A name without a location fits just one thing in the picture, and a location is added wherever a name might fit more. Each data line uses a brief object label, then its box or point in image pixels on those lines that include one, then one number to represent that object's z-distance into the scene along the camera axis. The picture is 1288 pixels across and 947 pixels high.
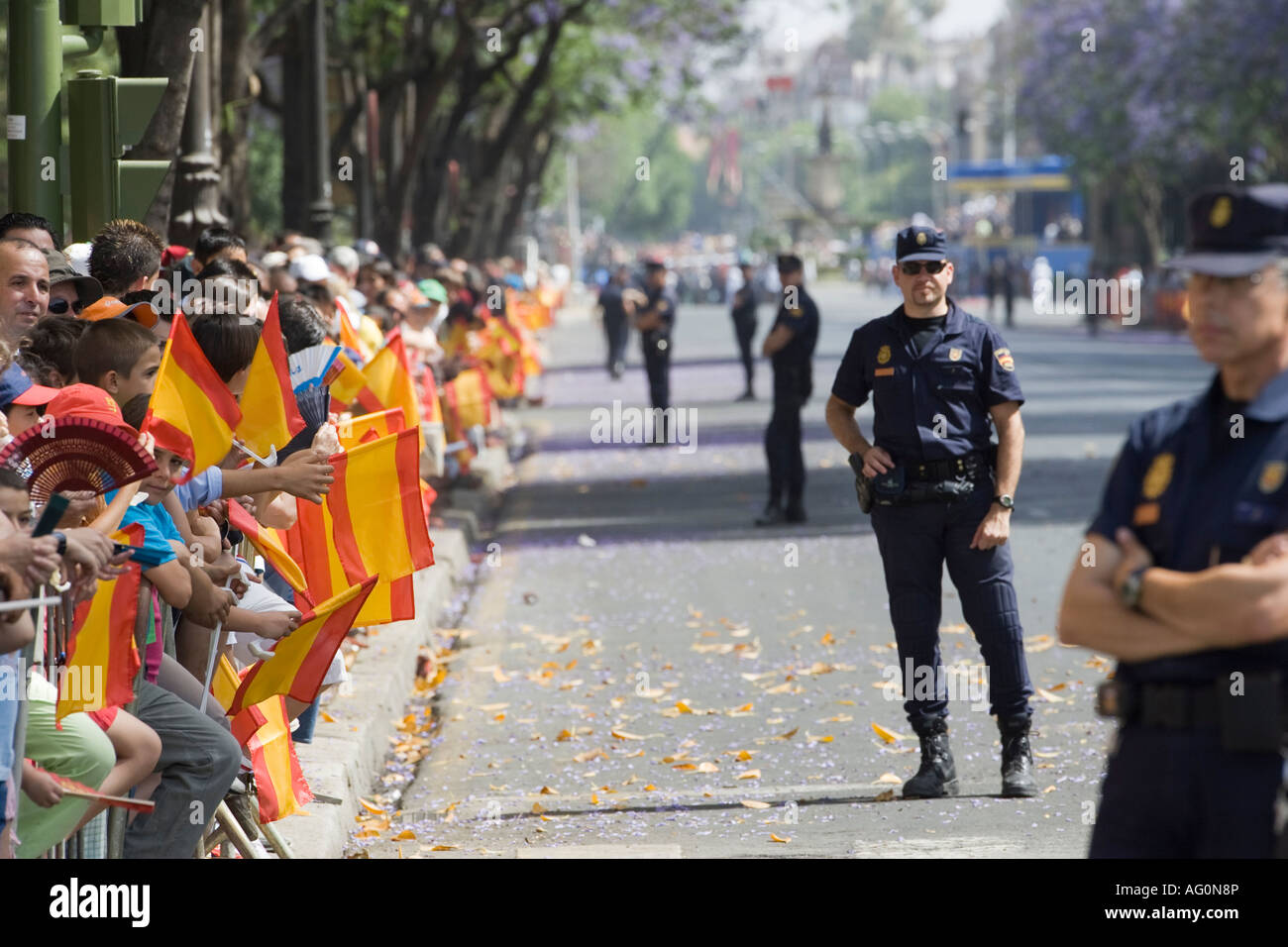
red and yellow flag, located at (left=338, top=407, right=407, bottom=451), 8.12
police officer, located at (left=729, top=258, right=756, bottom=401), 29.11
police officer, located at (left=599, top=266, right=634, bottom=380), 34.19
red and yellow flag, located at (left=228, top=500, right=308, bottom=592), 7.17
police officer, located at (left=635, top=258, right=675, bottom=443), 23.23
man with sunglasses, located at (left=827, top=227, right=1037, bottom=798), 7.58
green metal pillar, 8.64
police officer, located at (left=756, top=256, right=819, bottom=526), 15.64
